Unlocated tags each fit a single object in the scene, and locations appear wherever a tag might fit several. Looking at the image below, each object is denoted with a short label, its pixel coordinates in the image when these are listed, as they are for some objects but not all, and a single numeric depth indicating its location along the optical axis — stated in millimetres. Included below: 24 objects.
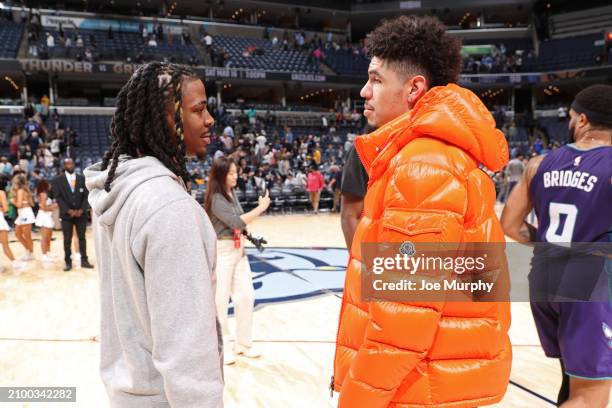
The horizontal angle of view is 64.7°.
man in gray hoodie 1055
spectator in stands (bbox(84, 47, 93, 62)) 19500
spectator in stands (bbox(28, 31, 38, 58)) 19406
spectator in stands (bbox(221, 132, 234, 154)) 16775
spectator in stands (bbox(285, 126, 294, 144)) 19253
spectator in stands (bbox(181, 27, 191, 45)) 24062
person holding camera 3635
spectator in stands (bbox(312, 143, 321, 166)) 16425
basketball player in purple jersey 2037
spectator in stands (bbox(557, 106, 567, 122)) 24656
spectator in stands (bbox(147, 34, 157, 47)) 22436
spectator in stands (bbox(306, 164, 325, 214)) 13445
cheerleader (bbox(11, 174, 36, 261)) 7332
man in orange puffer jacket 1167
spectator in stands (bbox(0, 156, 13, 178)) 11411
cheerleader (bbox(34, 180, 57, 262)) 7395
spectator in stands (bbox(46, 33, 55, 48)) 19734
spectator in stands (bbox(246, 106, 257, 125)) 20891
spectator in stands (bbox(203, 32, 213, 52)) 23453
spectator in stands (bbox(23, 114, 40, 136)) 15502
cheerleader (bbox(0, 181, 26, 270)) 6738
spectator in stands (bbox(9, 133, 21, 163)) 14015
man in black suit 6914
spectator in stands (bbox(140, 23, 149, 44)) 23141
